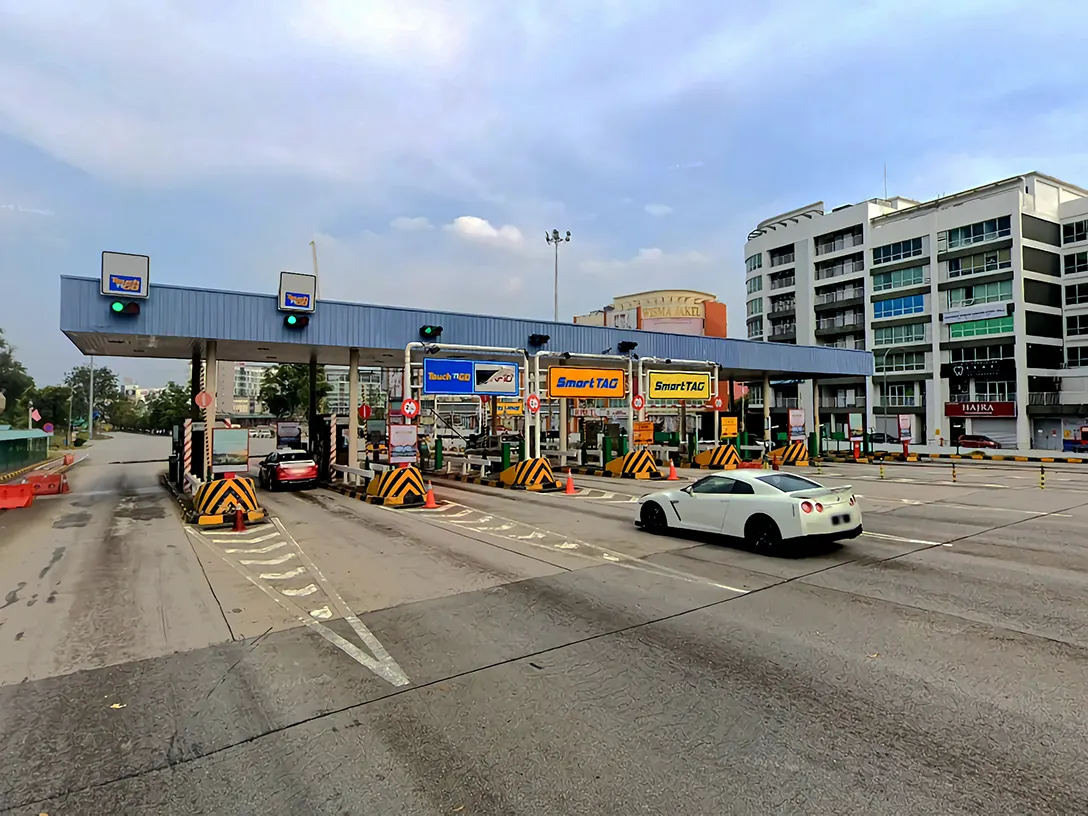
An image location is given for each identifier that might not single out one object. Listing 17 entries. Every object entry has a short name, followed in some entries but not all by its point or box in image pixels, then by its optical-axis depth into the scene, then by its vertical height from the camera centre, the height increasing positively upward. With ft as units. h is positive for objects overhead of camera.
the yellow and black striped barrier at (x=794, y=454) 100.94 -6.29
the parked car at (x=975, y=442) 170.19 -7.62
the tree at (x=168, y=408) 262.96 +5.04
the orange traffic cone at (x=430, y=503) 53.72 -7.38
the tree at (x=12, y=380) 277.05 +18.16
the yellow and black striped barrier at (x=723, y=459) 92.94 -6.46
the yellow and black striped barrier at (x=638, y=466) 79.87 -6.47
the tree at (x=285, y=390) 214.28 +9.53
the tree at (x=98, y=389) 421.18 +21.31
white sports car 31.32 -5.00
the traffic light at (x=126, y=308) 53.88 +9.50
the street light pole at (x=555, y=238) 150.61 +42.45
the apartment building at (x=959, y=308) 178.19 +33.27
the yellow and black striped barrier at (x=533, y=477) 68.59 -6.65
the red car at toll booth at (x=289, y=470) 71.15 -5.96
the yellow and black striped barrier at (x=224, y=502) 45.96 -6.29
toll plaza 57.77 +7.61
